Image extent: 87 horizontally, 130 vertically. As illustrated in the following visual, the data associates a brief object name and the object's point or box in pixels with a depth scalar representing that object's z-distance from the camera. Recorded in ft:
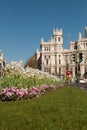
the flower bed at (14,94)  18.56
